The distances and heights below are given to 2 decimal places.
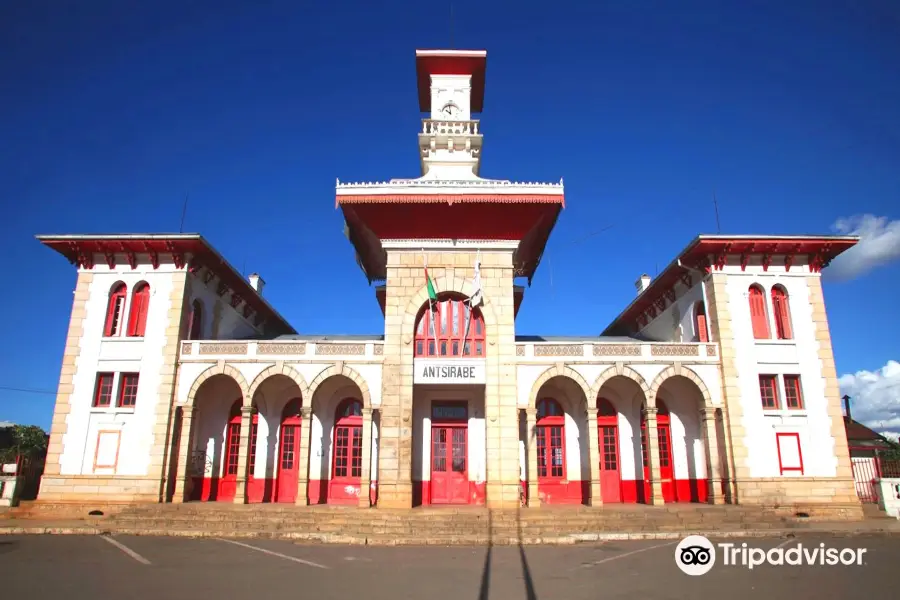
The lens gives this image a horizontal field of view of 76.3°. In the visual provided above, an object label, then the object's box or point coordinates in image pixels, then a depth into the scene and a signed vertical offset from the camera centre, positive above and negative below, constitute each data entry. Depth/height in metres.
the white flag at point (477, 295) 22.31 +5.93
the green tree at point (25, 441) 26.95 +0.56
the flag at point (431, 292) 22.44 +6.05
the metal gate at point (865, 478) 25.35 -1.09
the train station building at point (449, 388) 21.17 +2.44
